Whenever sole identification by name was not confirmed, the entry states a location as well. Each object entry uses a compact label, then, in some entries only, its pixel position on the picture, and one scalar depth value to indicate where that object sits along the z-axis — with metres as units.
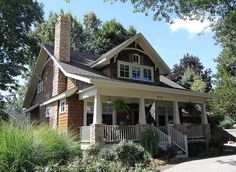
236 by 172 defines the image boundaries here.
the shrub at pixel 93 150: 7.71
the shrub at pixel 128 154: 6.34
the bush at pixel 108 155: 6.51
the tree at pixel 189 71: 21.06
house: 9.28
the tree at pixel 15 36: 16.59
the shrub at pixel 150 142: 8.80
